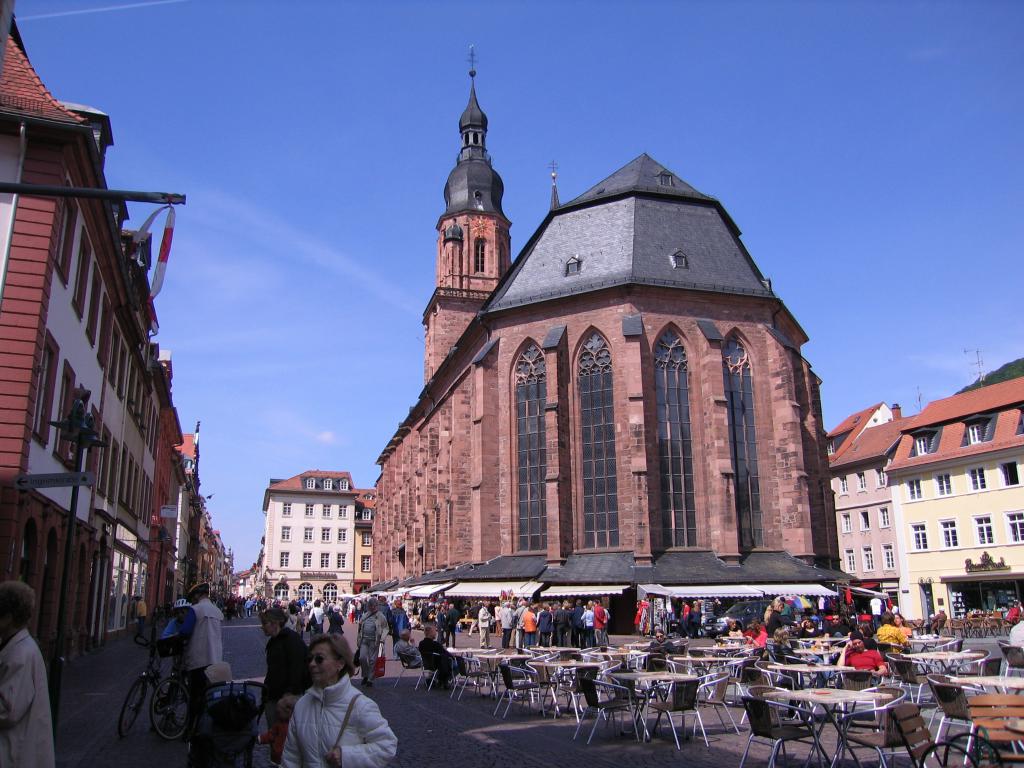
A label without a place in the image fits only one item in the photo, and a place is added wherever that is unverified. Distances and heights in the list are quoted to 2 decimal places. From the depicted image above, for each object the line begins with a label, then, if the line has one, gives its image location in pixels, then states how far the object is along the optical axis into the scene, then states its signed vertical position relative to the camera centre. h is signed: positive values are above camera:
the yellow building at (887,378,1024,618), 41.50 +4.45
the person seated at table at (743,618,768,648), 16.75 -0.81
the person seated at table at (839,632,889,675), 12.19 -0.92
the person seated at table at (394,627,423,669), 19.09 -1.17
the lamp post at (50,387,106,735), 8.86 +1.91
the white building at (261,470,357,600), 96.06 +7.03
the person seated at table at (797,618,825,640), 21.30 -0.88
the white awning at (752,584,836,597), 31.53 +0.15
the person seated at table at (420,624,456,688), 17.41 -1.16
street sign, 9.12 +1.27
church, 34.19 +7.36
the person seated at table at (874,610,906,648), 15.62 -0.77
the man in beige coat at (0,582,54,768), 4.66 -0.48
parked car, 29.14 -0.67
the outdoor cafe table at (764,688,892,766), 8.73 -1.05
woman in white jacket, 4.29 -0.63
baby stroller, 6.49 -0.93
